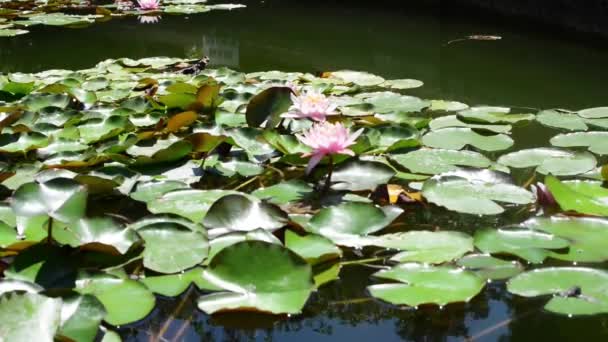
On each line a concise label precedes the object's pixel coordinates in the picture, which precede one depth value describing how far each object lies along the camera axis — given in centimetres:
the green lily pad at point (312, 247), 342
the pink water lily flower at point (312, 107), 383
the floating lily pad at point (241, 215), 350
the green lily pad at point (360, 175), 370
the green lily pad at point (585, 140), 395
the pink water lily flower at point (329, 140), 363
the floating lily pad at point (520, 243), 344
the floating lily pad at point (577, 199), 359
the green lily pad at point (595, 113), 420
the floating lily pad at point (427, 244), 344
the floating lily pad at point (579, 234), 344
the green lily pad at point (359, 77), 468
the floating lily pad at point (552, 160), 381
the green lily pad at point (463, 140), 397
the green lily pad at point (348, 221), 352
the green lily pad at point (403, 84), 462
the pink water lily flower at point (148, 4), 695
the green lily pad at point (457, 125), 407
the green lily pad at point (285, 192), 368
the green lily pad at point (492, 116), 414
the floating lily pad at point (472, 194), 363
